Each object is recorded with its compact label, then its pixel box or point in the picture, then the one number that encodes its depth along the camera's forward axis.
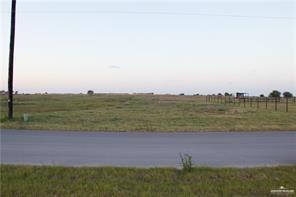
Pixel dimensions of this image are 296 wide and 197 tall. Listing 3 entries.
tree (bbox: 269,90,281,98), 100.70
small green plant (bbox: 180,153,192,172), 9.15
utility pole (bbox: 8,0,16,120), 22.73
